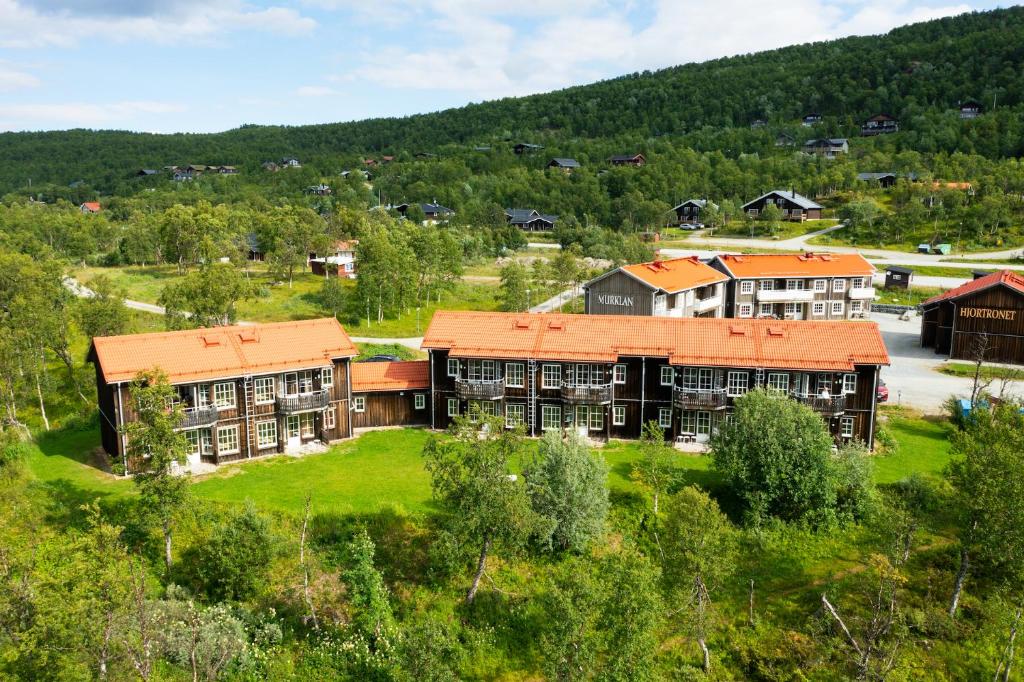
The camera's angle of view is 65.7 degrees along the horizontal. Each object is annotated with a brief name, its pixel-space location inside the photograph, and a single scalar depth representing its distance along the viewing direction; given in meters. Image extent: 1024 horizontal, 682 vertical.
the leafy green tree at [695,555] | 25.66
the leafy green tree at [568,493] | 29.78
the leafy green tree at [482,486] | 26.45
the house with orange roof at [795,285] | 64.75
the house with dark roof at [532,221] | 120.56
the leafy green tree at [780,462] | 31.39
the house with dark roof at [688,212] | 115.50
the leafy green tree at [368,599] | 26.33
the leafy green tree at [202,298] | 48.61
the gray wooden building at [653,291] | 55.59
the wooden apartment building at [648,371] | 37.97
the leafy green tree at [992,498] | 25.14
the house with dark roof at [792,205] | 108.62
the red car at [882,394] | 43.62
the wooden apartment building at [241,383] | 34.97
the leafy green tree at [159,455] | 27.12
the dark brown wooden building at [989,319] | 53.62
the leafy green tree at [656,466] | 32.81
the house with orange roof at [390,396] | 40.88
